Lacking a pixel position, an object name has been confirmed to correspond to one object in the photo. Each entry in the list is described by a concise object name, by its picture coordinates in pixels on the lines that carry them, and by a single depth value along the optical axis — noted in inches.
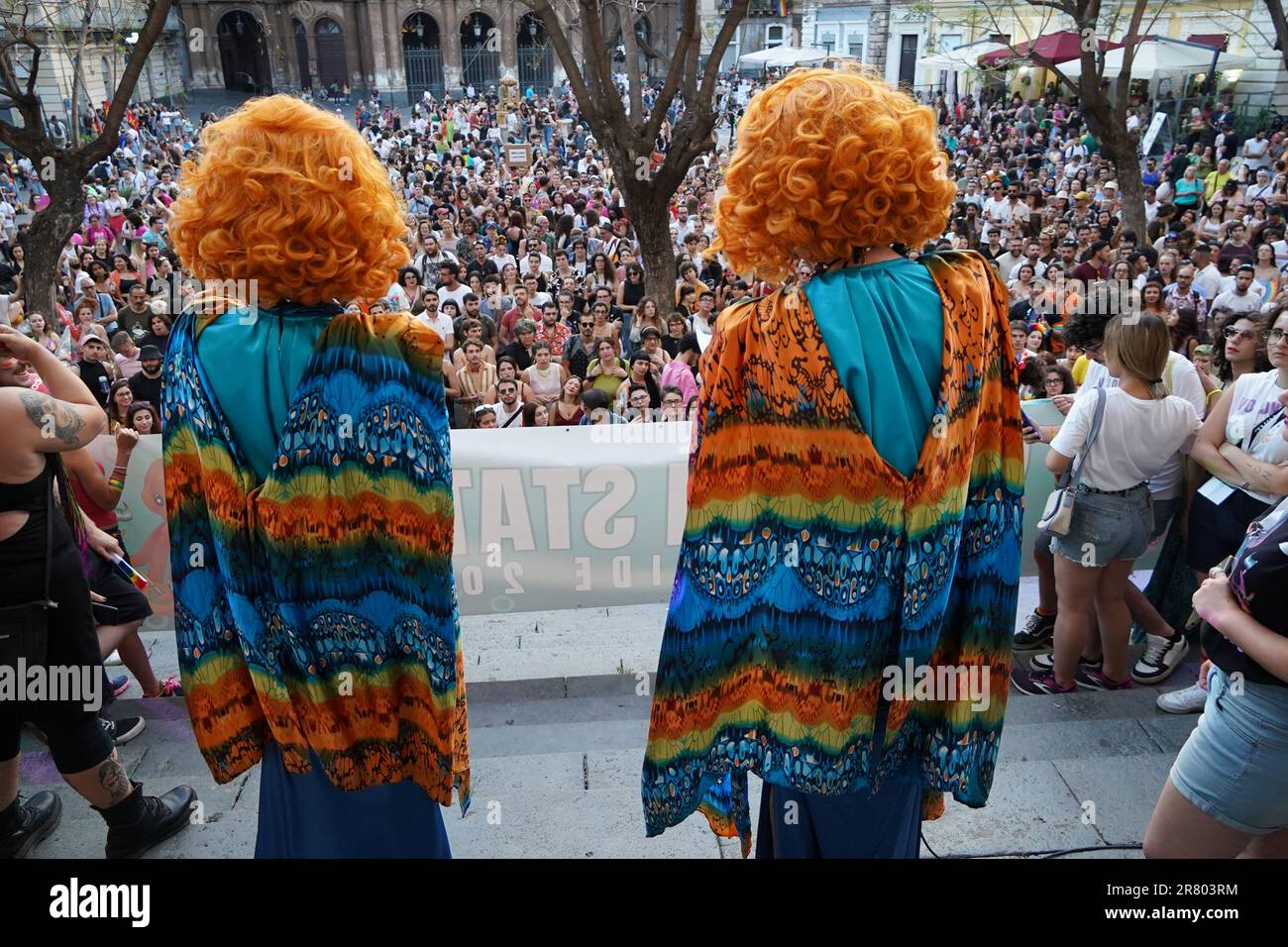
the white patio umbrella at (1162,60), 861.8
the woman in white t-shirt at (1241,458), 133.6
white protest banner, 172.7
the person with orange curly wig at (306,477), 74.0
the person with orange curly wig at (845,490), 70.4
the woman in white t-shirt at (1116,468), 137.3
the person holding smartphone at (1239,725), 78.6
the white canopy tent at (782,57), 1129.2
